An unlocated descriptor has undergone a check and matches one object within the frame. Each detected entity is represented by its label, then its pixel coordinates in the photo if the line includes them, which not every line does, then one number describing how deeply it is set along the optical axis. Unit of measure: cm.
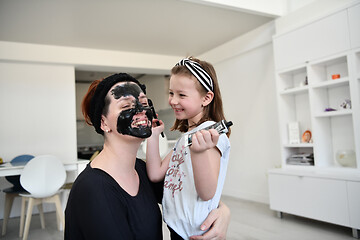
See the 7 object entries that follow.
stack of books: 365
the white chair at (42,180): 327
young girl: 103
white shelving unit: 308
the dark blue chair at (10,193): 370
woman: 98
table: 329
